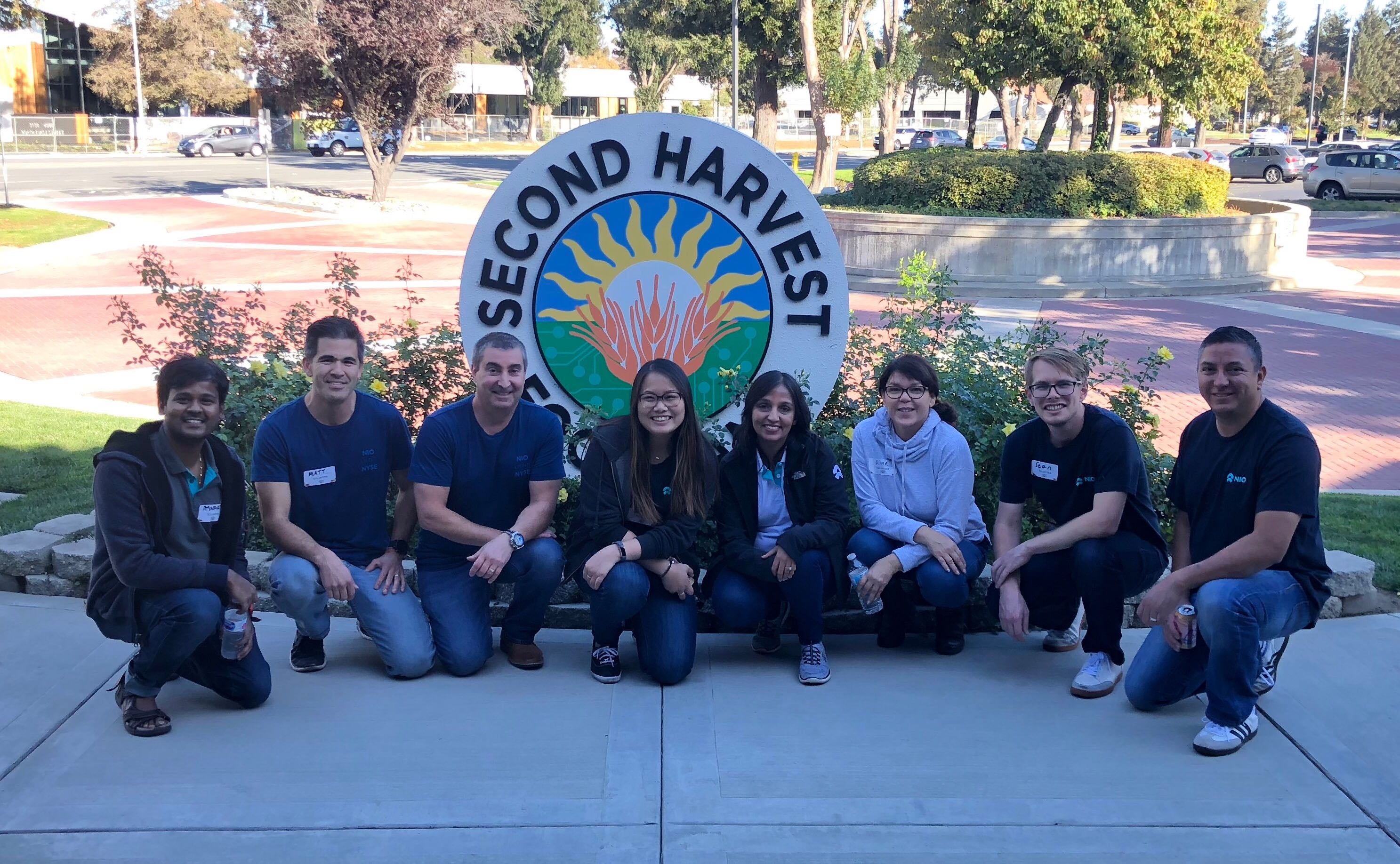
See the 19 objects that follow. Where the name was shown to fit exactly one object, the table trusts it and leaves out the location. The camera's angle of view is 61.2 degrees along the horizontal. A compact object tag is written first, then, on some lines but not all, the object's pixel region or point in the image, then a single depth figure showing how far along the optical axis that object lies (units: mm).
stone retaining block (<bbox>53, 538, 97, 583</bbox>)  4730
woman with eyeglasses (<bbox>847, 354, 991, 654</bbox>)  4129
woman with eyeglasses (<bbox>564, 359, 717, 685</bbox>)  3979
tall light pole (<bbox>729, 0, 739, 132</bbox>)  27141
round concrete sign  5211
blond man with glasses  3984
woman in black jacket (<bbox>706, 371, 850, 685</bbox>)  4078
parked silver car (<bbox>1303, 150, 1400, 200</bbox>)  29734
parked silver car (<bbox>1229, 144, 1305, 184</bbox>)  36969
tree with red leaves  24094
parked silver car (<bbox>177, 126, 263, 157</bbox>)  45188
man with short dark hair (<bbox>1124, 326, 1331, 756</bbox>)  3531
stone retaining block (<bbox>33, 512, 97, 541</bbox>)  4996
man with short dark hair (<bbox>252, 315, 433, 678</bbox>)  3975
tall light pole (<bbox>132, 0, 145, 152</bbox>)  48750
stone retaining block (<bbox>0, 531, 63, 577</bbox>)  4770
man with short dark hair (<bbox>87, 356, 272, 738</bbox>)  3463
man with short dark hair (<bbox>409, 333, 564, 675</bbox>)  4039
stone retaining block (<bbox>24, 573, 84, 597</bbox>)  4777
